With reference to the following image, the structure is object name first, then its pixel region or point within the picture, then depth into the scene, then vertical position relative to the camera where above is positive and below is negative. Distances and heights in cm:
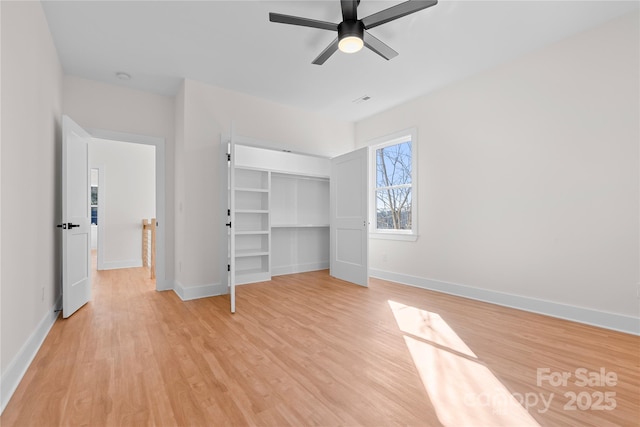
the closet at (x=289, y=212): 442 +1
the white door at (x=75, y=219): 290 -7
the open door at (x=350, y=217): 434 -8
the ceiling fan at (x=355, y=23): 207 +150
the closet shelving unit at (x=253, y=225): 454 -20
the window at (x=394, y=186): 444 +45
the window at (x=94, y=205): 781 +22
